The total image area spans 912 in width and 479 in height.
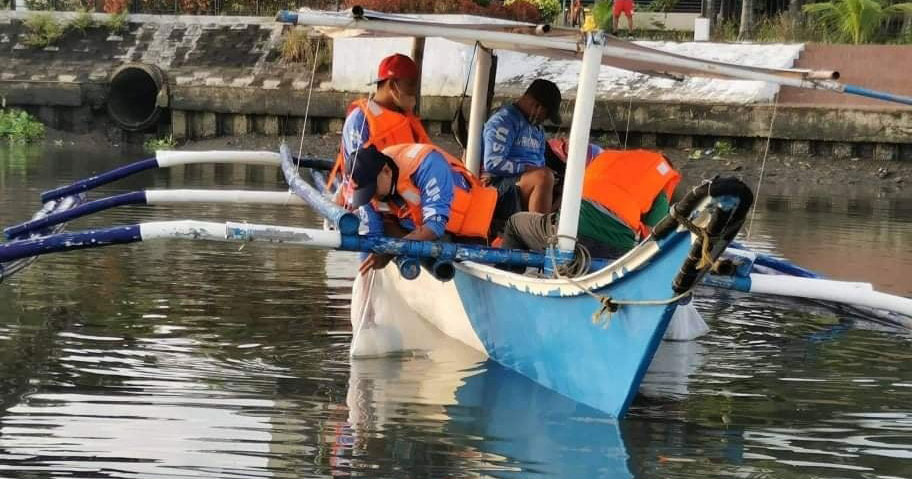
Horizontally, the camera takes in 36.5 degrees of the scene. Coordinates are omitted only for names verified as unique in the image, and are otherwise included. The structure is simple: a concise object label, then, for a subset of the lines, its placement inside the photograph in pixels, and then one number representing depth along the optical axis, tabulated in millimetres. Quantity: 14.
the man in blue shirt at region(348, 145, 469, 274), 7555
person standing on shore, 25109
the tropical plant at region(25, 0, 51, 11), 28047
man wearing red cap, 8445
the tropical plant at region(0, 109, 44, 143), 25219
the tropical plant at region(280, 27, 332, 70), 24359
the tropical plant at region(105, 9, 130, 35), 26812
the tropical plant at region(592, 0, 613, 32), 24778
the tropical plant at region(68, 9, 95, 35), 26953
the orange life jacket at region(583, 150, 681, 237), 7488
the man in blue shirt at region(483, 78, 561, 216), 9148
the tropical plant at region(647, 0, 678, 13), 27522
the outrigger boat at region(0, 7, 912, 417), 5945
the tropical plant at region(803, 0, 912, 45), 22281
